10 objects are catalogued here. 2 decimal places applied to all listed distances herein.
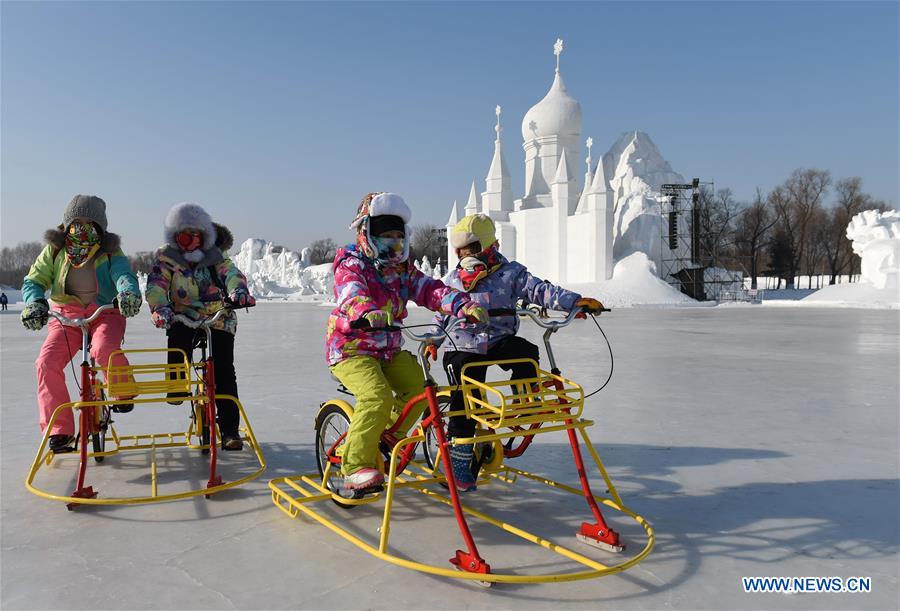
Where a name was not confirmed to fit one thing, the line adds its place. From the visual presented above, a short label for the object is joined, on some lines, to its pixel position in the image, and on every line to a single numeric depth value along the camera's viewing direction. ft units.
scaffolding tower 143.43
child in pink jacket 10.66
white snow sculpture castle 136.77
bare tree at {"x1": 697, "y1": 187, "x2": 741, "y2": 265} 181.26
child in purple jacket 12.68
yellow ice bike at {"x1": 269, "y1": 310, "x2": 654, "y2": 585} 9.00
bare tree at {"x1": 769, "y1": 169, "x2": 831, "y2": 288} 192.13
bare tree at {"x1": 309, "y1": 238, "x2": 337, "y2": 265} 312.71
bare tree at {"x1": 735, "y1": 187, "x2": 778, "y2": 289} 191.62
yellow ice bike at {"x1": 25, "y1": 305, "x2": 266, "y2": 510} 12.21
